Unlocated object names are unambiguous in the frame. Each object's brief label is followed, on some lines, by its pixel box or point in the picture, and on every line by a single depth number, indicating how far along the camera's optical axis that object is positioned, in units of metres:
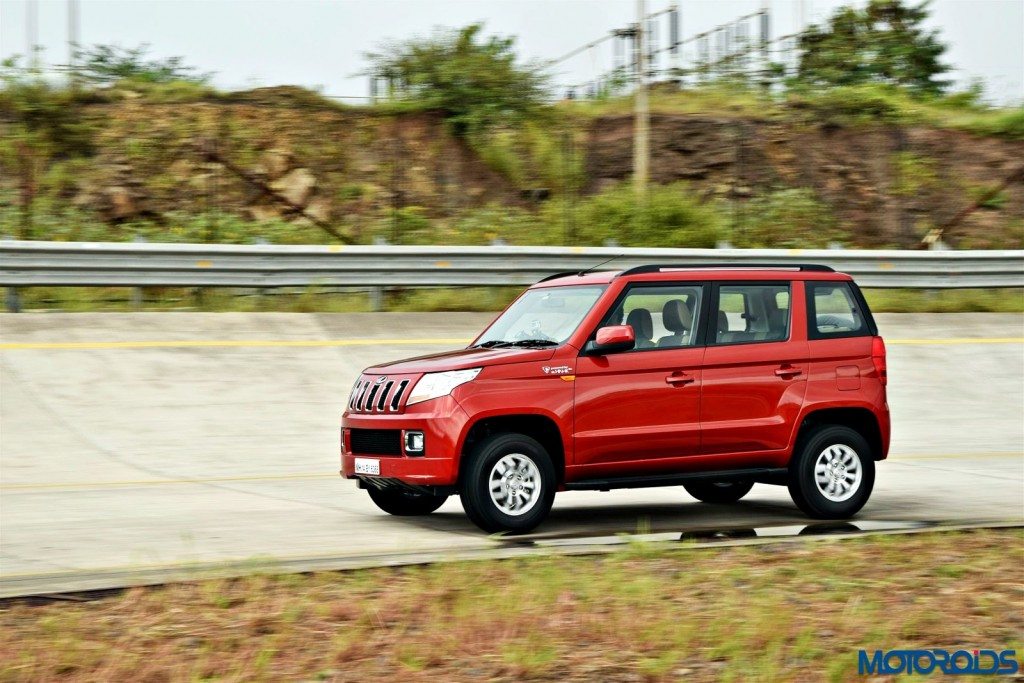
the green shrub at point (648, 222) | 21.78
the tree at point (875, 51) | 33.22
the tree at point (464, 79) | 26.89
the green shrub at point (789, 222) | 24.58
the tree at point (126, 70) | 26.20
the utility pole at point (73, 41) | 25.62
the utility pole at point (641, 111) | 23.45
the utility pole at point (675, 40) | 30.16
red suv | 8.84
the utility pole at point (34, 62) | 24.80
